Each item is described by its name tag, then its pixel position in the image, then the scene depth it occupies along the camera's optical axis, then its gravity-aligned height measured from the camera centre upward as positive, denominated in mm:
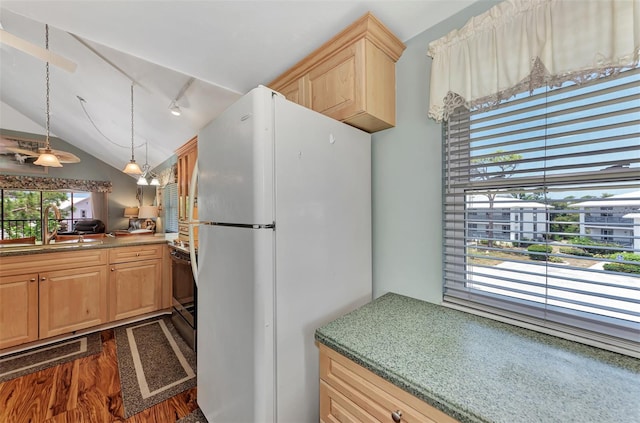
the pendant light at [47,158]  2738 +594
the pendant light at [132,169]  3461 +603
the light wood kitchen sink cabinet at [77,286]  2207 -743
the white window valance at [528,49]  835 +643
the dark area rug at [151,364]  1737 -1253
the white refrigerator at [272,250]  1027 -174
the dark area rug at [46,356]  2011 -1257
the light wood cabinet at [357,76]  1271 +748
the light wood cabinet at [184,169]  3299 +614
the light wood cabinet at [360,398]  733 -607
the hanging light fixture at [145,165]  4134 +1038
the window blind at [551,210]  902 +12
